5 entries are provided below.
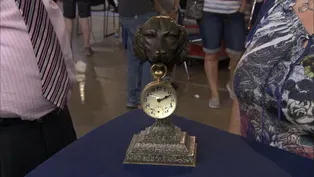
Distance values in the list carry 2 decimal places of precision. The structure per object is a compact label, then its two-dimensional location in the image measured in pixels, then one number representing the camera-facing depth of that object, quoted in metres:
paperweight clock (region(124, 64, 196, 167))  1.00
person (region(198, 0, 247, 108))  3.17
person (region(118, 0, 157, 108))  2.99
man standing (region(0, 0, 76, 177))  1.30
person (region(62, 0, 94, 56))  4.70
